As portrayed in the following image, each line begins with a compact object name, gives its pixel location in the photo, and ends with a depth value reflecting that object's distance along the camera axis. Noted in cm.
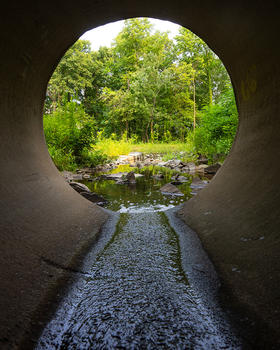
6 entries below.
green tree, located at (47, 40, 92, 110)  2812
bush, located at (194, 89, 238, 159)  800
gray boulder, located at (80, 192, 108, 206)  511
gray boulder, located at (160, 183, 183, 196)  580
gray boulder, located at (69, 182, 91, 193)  565
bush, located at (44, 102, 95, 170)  929
